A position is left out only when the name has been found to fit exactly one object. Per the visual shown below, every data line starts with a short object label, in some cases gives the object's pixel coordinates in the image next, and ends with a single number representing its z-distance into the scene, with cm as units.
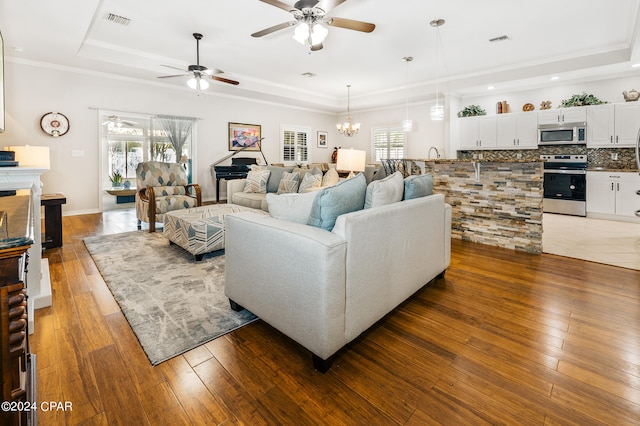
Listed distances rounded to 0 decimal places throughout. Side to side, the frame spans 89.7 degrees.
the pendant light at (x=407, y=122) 562
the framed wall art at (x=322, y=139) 1003
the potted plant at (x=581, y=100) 589
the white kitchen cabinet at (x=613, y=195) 539
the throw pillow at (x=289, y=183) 521
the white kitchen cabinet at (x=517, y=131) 655
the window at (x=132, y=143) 648
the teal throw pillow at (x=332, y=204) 182
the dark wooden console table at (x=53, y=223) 376
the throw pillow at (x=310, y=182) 490
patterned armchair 462
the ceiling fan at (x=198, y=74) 464
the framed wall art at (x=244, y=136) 794
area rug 196
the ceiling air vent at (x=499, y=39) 471
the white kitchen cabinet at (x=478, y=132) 709
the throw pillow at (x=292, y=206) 195
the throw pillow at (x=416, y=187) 244
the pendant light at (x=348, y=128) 847
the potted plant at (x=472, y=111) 730
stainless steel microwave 597
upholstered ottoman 333
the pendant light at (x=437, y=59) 419
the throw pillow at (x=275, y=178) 556
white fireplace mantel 229
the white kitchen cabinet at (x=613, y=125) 552
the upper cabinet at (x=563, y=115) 598
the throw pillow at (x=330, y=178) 462
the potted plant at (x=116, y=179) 811
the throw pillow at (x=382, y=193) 205
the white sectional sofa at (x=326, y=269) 160
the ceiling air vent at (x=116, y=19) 399
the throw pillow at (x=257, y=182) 549
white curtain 694
